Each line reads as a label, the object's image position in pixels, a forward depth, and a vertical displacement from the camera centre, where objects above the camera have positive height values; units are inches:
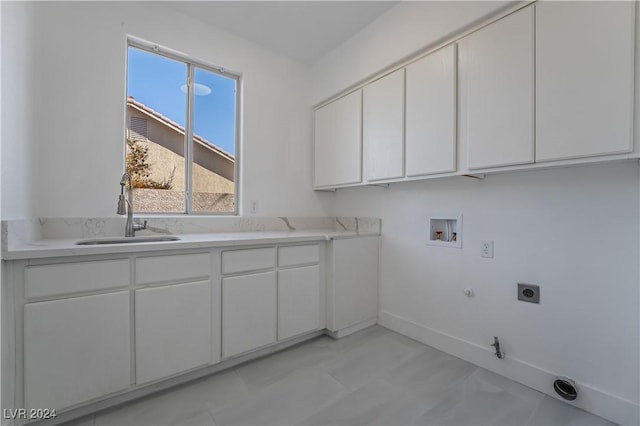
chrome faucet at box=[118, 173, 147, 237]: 74.0 +0.3
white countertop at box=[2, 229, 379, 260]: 49.7 -7.8
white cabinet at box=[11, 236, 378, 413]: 50.5 -24.0
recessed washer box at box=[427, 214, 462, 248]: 81.4 -6.0
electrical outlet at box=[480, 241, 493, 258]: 74.5 -10.1
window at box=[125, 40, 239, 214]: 85.4 +25.5
